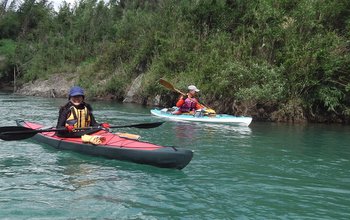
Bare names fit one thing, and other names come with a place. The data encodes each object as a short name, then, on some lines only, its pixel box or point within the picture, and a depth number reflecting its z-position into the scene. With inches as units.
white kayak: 573.9
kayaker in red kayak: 358.0
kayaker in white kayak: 629.9
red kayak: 298.5
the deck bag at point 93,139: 341.9
